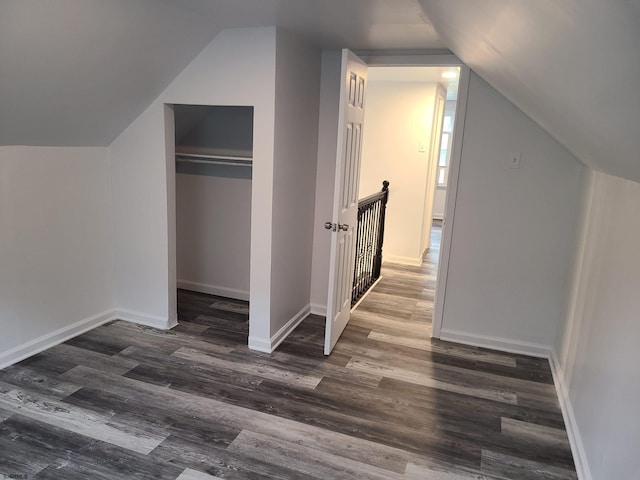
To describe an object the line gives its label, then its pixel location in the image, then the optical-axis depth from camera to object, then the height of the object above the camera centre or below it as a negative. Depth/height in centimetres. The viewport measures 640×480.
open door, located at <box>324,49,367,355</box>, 289 -27
